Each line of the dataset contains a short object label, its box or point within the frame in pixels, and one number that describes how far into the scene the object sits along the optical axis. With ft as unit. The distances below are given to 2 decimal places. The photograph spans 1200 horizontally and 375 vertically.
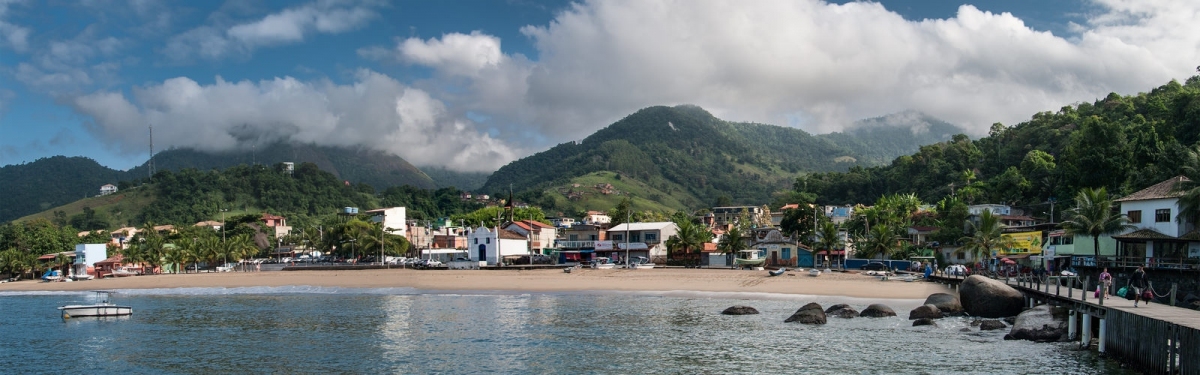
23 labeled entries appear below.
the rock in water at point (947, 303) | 132.36
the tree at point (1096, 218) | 168.25
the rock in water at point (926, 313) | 123.95
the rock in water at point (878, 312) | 131.21
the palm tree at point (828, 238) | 263.29
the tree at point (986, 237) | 209.97
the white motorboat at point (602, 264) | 275.75
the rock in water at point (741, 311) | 137.18
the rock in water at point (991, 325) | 113.60
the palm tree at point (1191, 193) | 145.48
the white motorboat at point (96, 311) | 154.30
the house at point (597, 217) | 506.44
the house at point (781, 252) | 280.10
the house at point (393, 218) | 427.25
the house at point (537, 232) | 334.44
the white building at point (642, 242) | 321.52
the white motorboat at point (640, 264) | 269.81
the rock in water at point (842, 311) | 132.67
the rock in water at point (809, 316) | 124.36
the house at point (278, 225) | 489.26
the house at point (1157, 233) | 147.23
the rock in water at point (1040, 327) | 104.06
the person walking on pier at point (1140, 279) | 120.98
